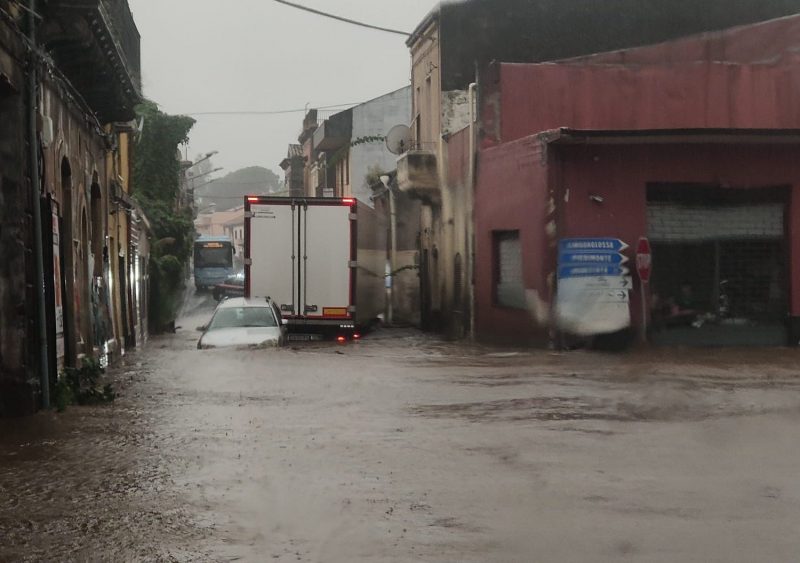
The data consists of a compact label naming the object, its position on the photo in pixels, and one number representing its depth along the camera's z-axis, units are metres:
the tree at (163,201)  40.44
